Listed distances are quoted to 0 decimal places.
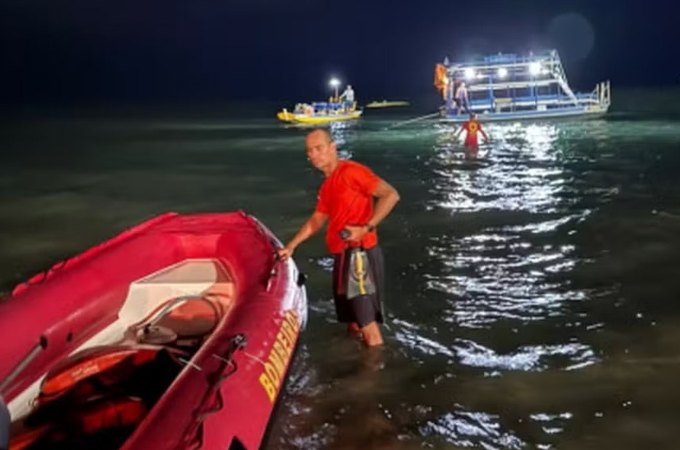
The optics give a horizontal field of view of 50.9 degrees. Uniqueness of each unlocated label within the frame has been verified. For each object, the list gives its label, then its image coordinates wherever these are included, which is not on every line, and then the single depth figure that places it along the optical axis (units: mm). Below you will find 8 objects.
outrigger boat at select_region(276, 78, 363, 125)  41062
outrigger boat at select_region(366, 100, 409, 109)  60394
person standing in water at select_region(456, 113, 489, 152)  21766
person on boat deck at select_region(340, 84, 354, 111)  43478
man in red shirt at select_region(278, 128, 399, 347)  5223
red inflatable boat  3748
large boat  35281
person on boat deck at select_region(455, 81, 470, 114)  34625
